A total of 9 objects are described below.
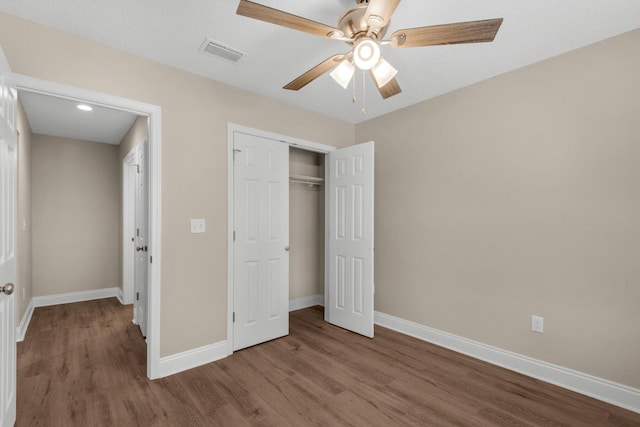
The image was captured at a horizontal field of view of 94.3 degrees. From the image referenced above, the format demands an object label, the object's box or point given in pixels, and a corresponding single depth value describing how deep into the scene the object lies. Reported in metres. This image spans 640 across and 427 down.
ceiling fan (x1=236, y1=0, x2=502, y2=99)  1.38
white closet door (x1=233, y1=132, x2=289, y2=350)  2.94
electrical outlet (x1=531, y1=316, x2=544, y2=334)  2.41
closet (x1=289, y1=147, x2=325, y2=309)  4.10
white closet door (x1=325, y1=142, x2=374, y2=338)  3.24
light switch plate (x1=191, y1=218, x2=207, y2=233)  2.62
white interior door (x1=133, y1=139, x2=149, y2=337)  3.09
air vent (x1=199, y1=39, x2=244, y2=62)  2.17
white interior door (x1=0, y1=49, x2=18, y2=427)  1.46
